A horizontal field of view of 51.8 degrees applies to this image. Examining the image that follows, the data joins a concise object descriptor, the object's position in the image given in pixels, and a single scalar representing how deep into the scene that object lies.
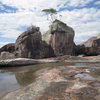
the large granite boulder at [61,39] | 28.41
